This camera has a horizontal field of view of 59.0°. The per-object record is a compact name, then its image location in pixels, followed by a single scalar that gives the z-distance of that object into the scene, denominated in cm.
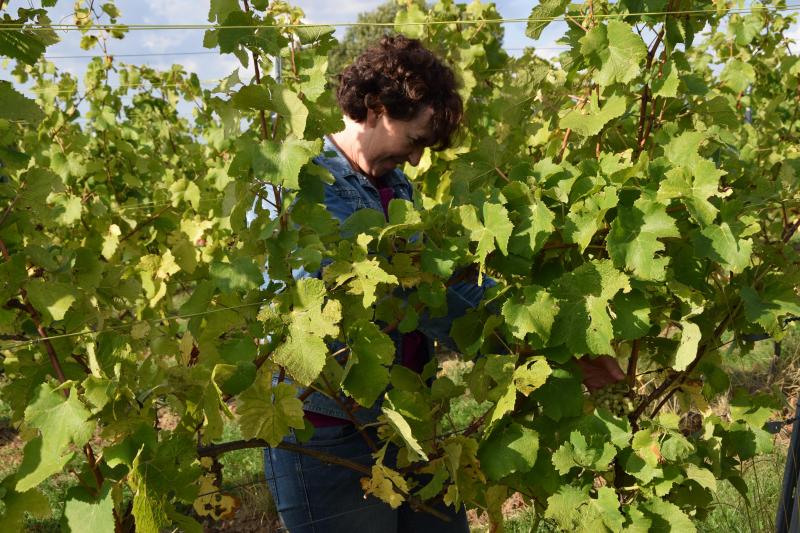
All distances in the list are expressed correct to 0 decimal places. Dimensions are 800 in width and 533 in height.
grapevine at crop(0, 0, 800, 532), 114
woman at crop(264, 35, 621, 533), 178
